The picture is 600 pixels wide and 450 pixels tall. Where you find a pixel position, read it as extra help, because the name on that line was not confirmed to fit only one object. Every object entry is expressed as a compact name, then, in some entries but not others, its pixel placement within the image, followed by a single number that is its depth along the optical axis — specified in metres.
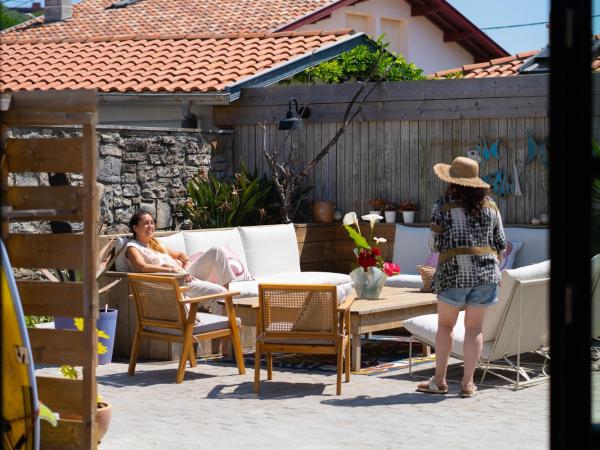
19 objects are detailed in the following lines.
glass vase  13.92
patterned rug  13.13
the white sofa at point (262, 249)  15.31
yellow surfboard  5.85
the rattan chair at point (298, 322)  11.34
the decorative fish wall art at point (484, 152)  17.52
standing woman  10.88
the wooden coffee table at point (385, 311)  12.77
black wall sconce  17.89
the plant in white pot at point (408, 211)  18.22
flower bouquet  13.87
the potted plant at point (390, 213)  18.40
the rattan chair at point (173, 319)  12.10
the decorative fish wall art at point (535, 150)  17.07
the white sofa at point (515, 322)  11.37
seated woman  13.70
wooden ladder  7.05
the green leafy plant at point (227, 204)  18.20
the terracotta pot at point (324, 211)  18.89
